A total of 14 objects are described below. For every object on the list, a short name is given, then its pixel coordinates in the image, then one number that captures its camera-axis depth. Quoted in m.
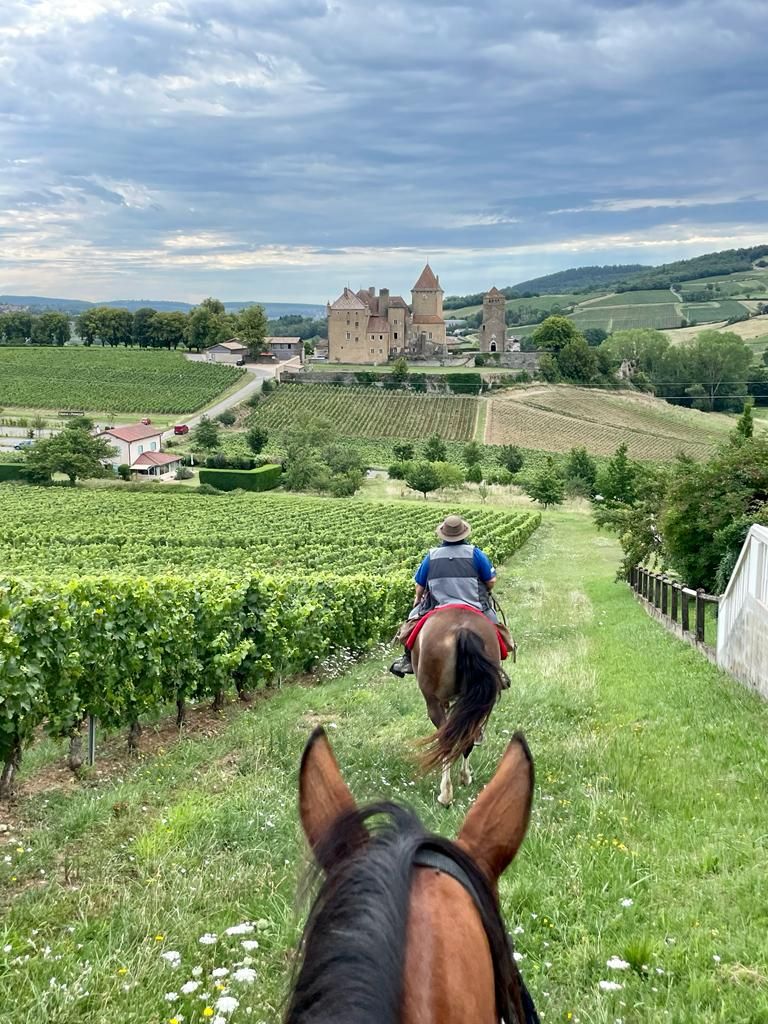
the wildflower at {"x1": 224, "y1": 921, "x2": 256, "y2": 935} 3.91
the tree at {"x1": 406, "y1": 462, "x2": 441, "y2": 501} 62.66
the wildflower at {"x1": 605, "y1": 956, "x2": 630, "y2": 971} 3.47
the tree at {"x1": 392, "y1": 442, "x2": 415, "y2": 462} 78.35
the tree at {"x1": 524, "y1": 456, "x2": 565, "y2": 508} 57.44
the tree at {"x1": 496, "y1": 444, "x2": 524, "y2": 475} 73.75
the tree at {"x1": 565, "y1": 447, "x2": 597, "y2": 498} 64.65
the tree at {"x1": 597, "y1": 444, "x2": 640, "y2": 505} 51.53
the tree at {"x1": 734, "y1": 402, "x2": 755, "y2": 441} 24.99
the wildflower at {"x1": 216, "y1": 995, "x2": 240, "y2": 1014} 3.12
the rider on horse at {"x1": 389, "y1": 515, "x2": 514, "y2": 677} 7.43
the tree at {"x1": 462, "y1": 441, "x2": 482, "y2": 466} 75.81
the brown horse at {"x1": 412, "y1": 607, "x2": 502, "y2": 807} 5.91
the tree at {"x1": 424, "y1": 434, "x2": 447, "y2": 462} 76.94
